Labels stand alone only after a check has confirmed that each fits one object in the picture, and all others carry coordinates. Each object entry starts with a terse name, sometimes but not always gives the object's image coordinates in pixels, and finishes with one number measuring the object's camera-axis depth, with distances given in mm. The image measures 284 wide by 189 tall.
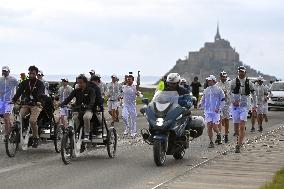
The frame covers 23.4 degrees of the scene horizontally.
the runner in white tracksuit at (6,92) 18625
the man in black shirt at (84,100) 14617
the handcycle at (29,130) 15016
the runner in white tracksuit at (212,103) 18119
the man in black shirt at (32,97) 15414
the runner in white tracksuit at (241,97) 16608
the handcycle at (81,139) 13906
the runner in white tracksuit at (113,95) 25859
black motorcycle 13688
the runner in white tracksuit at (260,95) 24406
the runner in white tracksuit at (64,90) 21875
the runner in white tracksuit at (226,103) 20391
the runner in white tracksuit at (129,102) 21938
